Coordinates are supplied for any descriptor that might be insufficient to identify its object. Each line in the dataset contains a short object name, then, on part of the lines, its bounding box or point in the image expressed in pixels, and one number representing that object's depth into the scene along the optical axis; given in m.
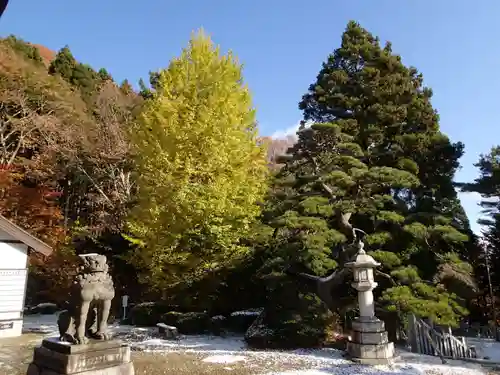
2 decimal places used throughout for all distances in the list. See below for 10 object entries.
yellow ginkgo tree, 12.23
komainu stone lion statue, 6.17
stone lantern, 8.42
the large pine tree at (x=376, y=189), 9.84
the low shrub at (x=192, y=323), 12.60
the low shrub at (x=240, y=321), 12.84
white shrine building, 11.84
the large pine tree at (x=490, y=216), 12.69
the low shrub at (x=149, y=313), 14.03
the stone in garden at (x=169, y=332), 11.71
